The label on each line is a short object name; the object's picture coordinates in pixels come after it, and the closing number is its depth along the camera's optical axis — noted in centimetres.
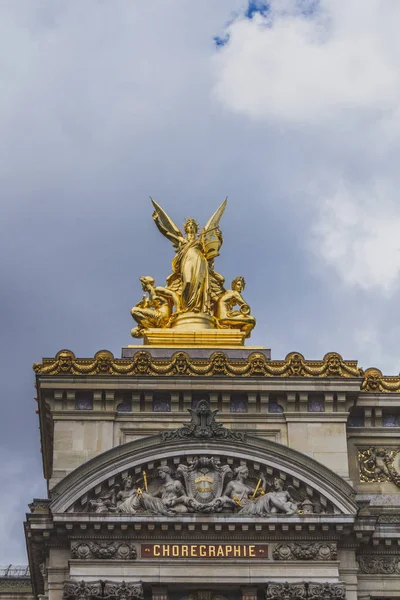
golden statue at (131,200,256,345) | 6000
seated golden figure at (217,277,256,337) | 6075
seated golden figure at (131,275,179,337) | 6047
